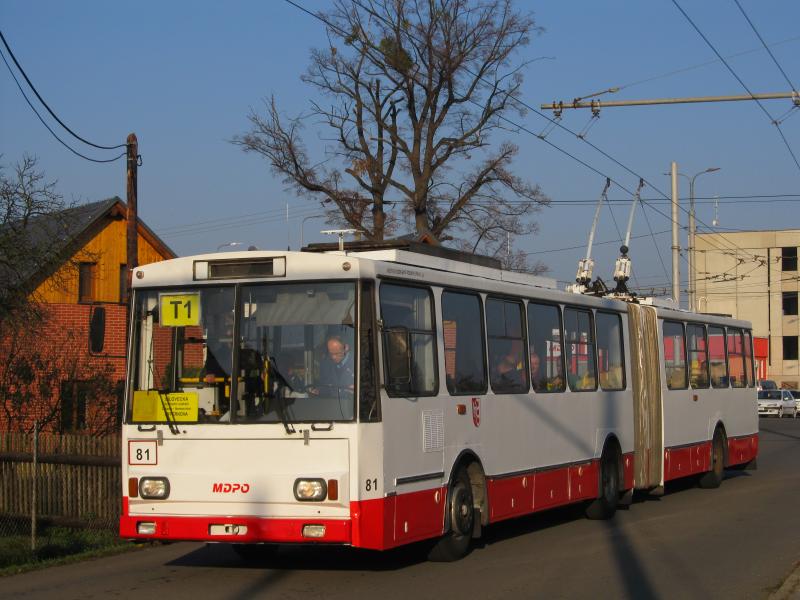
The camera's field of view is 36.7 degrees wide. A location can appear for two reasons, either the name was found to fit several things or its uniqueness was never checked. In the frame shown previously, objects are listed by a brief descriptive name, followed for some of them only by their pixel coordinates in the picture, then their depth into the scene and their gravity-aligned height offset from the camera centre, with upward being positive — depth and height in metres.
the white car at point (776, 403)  54.78 -0.54
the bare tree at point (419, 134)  40.03 +8.98
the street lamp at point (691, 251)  40.00 +4.69
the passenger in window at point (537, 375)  13.52 +0.24
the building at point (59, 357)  17.44 +0.91
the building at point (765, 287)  81.81 +7.16
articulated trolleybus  9.85 -0.01
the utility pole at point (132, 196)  19.74 +3.53
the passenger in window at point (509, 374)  12.65 +0.24
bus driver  9.89 +0.26
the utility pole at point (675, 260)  36.62 +4.08
